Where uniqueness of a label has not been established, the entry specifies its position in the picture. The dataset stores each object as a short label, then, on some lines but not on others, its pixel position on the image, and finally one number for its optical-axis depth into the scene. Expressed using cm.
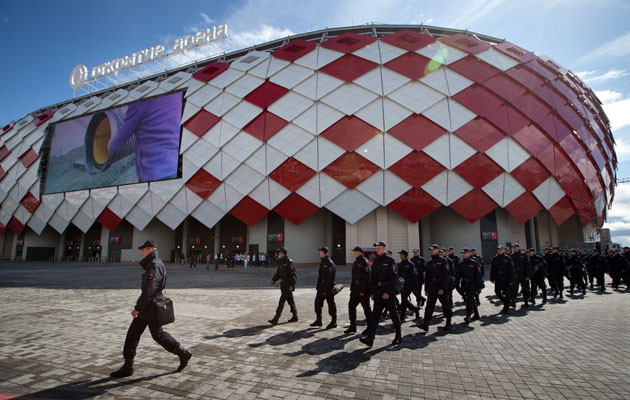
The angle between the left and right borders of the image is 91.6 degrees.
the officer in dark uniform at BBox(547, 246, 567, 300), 1063
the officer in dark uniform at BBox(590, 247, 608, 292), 1249
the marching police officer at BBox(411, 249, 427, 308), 785
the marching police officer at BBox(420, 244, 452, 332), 628
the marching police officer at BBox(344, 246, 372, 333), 567
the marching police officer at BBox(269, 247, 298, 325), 674
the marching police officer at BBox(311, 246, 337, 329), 639
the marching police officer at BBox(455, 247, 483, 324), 702
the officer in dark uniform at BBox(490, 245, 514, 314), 804
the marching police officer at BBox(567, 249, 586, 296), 1157
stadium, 2577
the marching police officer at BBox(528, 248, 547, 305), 959
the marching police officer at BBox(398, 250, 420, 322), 727
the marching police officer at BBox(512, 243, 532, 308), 885
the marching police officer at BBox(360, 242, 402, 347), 526
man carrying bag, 386
